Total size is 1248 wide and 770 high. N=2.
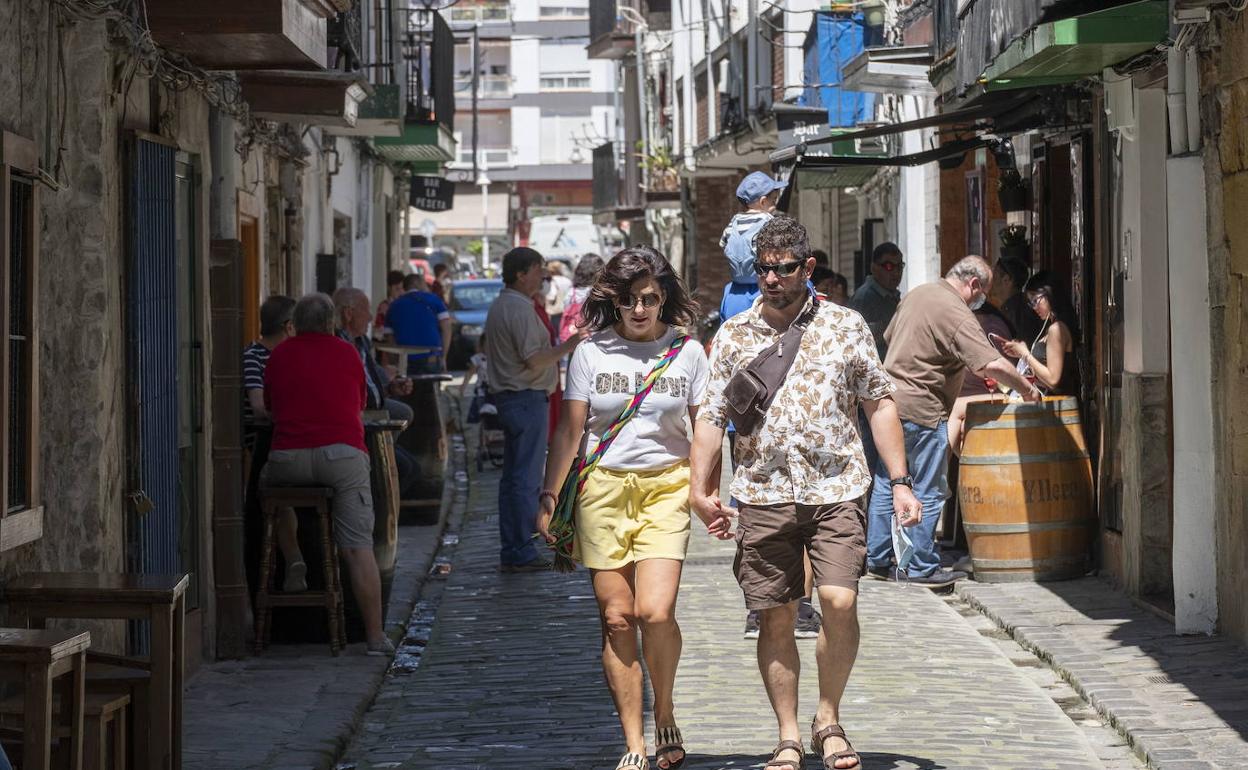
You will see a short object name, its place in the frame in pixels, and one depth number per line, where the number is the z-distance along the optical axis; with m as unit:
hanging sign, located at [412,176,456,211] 34.56
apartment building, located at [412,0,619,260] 74.31
